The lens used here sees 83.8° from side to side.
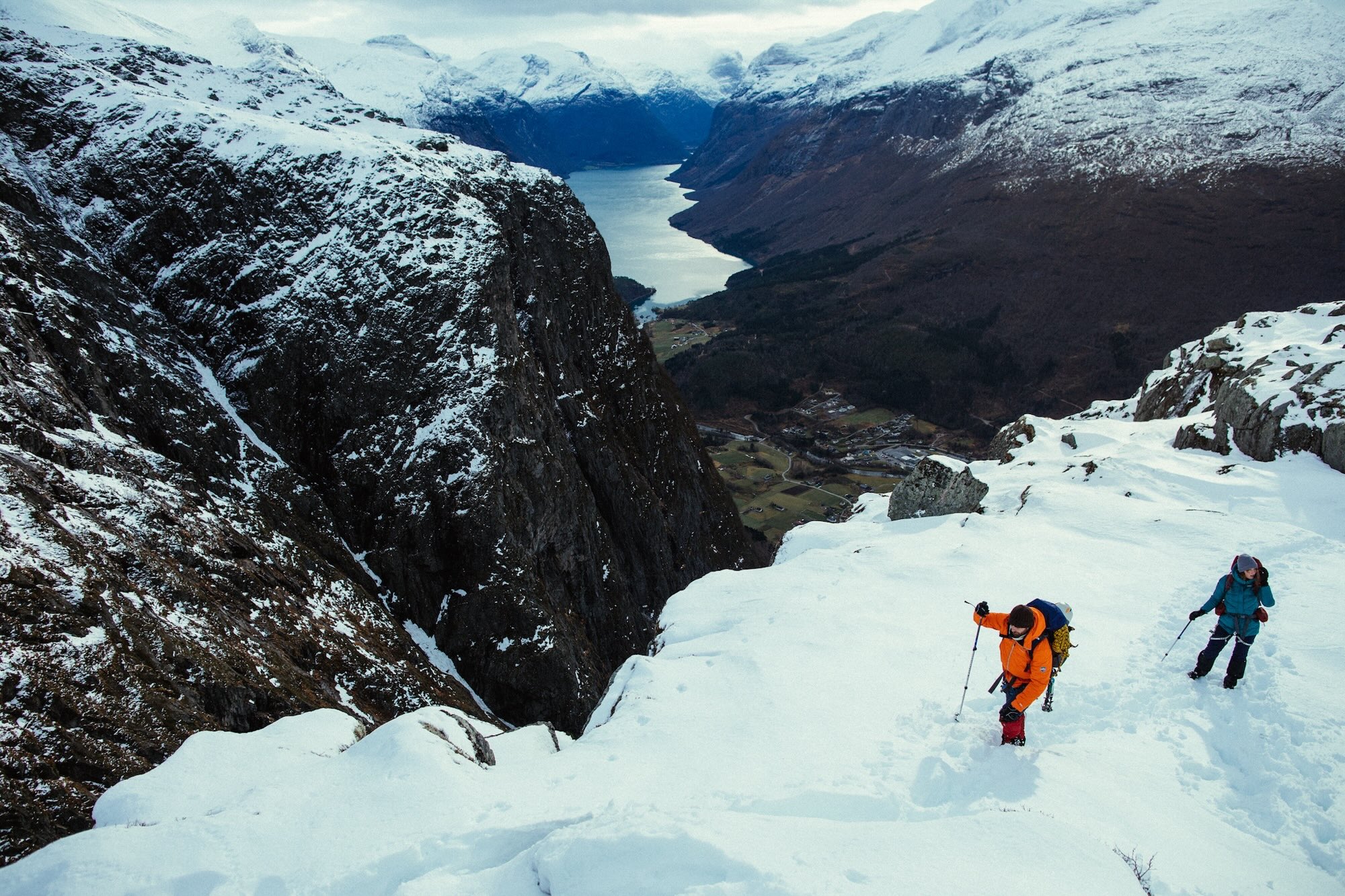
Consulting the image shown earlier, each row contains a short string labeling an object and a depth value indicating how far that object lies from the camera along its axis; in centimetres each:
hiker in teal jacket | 1098
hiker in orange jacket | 975
